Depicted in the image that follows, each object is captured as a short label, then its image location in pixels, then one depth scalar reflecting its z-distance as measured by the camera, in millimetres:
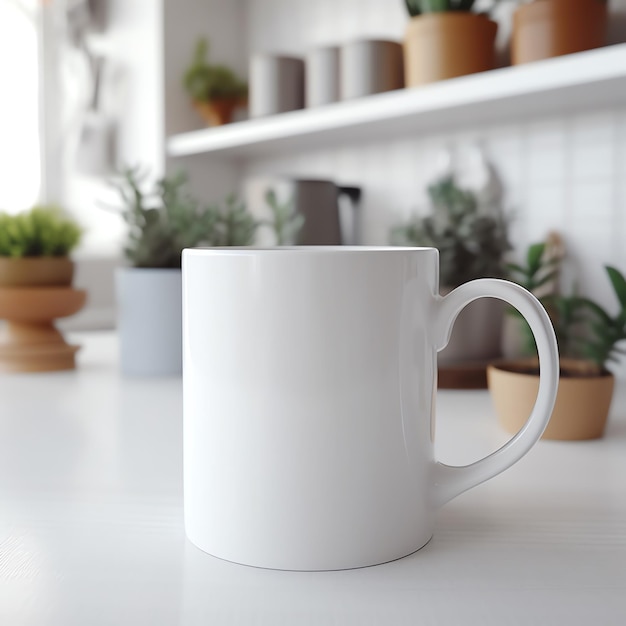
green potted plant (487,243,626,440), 579
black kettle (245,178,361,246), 1145
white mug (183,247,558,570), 323
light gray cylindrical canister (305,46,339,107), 1211
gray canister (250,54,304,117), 1296
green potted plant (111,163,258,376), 862
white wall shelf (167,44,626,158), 832
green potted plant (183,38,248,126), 1494
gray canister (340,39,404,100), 1126
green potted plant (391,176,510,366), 836
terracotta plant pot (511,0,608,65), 866
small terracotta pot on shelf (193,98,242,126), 1500
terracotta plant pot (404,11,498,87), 978
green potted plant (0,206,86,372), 915
